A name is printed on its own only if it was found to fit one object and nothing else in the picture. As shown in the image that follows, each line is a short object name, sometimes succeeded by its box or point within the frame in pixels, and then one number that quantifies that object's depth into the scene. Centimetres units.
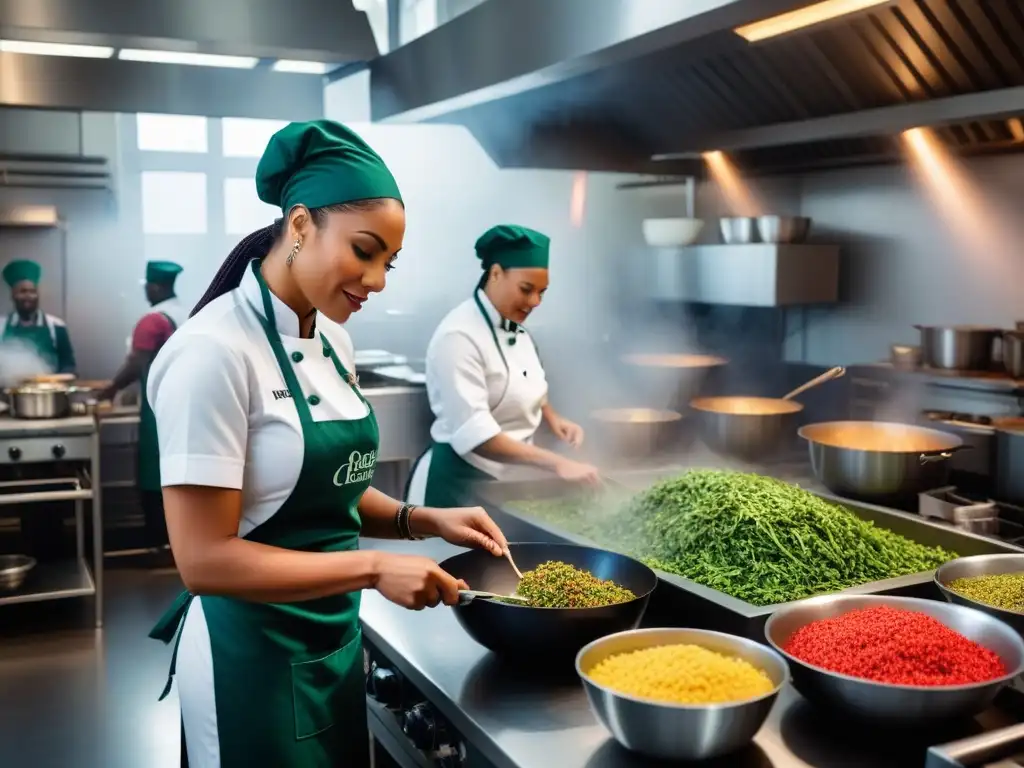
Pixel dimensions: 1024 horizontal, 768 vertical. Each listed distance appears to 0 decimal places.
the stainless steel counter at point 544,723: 118
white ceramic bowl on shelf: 457
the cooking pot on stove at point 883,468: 221
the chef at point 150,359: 501
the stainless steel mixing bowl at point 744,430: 264
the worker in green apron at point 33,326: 547
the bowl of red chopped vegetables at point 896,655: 113
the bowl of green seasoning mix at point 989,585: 137
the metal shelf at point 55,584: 398
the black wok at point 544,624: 136
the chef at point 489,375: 286
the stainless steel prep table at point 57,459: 399
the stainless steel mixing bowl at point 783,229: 413
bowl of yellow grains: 109
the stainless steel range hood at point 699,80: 213
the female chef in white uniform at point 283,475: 129
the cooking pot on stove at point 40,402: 411
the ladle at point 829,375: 280
